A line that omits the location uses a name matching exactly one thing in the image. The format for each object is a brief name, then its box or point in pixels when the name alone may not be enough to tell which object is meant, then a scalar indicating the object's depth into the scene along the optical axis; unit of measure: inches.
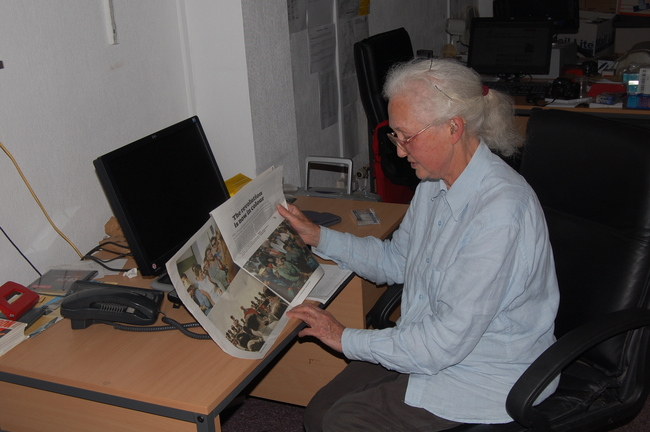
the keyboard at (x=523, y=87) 128.6
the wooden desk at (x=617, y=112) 113.3
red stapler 54.8
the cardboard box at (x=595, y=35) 182.2
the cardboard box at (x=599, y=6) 201.5
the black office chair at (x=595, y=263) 50.2
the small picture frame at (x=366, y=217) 74.0
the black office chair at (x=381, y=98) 110.0
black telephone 52.8
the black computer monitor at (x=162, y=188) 54.2
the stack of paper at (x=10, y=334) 51.5
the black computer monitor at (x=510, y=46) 132.6
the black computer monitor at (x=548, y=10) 157.8
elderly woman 46.4
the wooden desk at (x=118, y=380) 45.0
